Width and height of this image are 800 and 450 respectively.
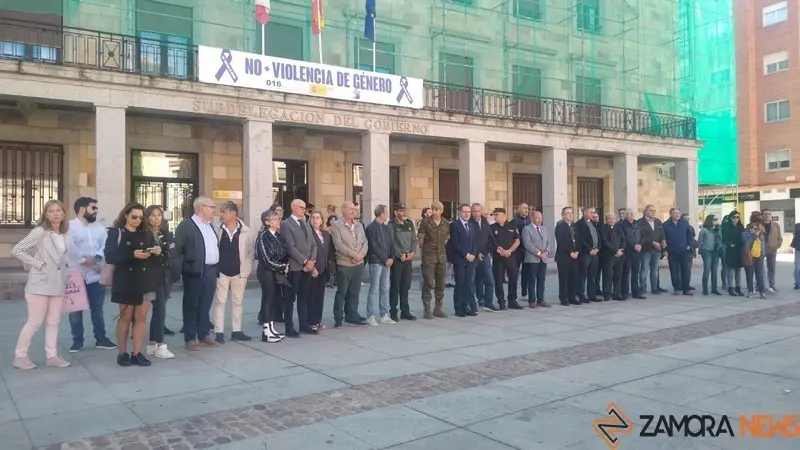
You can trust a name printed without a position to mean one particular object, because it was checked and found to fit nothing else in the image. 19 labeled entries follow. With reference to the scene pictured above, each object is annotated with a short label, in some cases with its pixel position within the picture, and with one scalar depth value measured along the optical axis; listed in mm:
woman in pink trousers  6270
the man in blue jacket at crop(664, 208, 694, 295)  12742
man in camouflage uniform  9750
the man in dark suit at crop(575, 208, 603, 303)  11492
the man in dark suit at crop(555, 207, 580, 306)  11195
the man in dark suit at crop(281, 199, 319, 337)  8117
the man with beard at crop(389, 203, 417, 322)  9406
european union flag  17047
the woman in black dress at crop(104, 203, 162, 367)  6363
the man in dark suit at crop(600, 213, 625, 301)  11812
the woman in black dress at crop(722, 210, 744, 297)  12430
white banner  14586
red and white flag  15336
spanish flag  16344
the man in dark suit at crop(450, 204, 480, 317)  9984
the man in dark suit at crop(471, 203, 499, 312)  10234
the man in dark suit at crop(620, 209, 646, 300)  12195
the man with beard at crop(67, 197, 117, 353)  7188
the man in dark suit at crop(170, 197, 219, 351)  7250
